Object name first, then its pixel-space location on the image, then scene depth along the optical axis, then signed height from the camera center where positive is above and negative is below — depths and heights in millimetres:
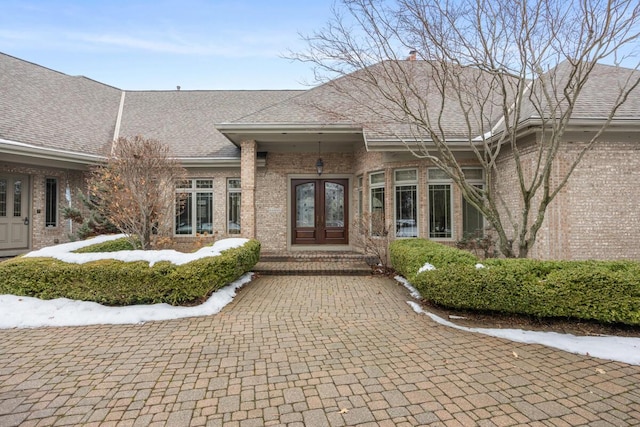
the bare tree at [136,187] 6754 +578
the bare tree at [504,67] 5211 +2757
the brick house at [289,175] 6887 +1088
